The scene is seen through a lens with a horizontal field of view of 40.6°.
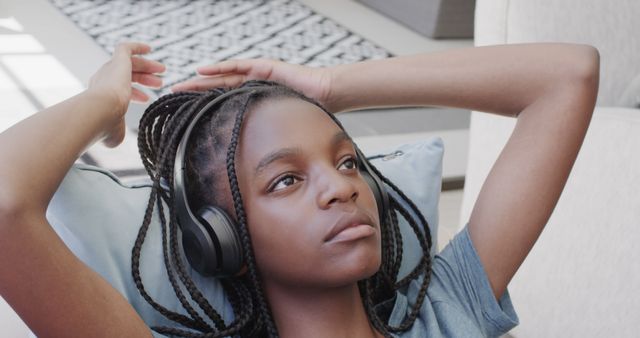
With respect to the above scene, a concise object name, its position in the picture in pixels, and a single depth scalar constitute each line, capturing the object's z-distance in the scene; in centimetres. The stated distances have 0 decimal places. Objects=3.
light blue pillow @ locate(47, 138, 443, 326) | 100
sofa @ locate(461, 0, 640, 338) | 148
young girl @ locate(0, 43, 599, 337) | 85
